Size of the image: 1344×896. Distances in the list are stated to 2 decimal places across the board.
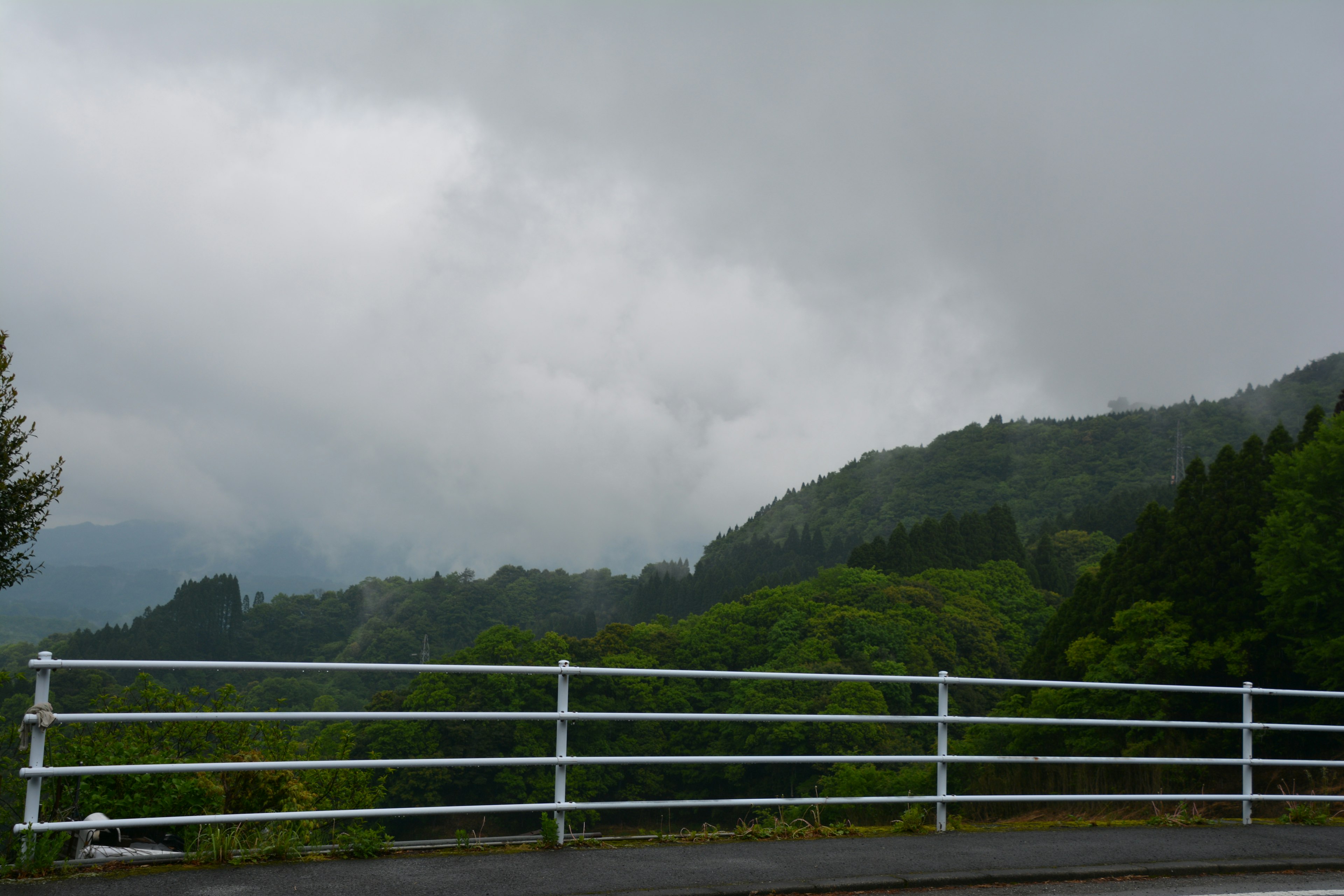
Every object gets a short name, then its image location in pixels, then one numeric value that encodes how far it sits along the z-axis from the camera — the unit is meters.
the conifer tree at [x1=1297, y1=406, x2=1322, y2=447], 39.84
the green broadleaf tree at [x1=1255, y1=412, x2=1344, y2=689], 28.81
